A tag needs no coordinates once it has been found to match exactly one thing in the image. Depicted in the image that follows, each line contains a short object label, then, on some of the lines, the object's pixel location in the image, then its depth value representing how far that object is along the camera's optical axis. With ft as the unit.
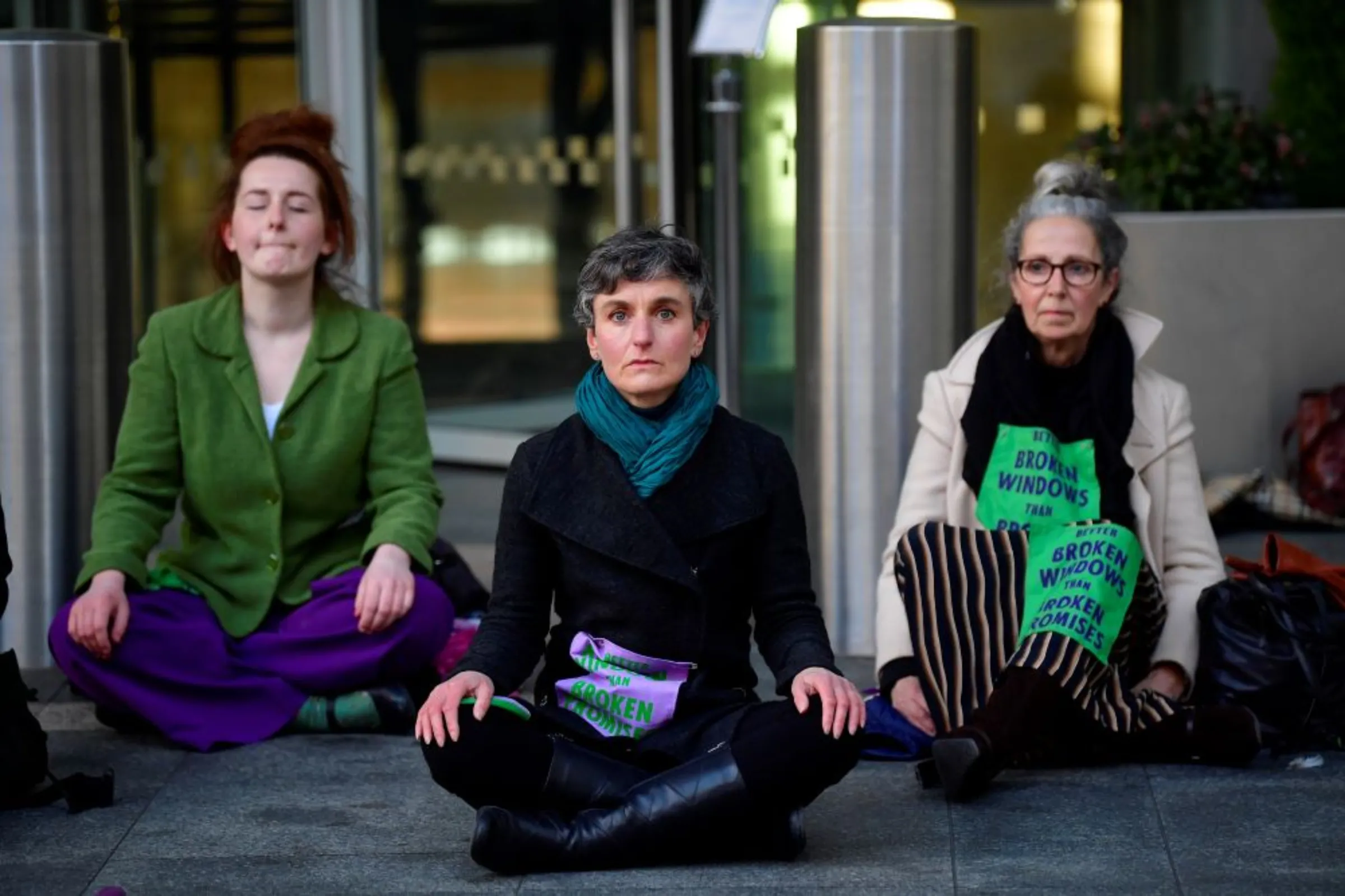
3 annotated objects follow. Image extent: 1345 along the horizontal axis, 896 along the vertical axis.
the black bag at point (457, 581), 17.71
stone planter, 24.03
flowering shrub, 24.66
